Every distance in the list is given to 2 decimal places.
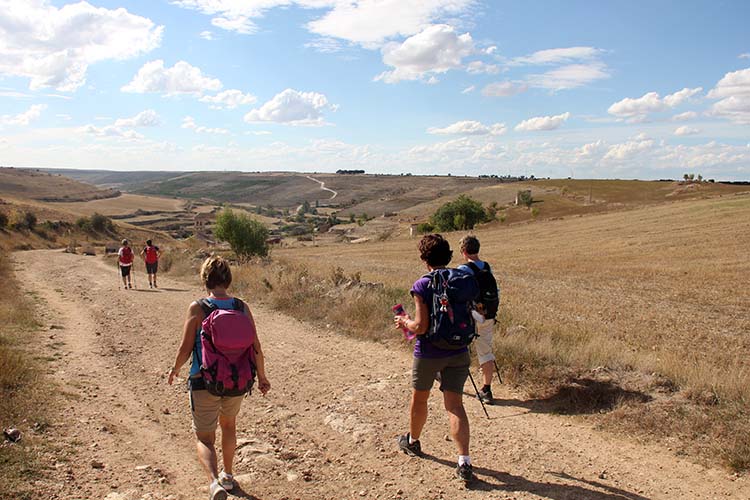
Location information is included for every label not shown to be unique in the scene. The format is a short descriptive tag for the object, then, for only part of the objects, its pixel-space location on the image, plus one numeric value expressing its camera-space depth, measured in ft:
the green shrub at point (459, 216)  268.21
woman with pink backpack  13.92
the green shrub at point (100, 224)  208.23
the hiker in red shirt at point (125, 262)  58.95
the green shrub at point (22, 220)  165.45
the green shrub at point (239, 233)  118.83
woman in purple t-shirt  15.49
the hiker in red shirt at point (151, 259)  58.70
